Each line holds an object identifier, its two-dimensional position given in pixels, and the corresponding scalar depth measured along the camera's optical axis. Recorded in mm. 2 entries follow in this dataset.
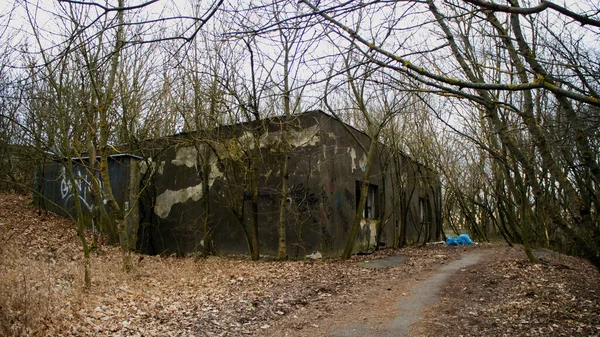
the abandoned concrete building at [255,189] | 12469
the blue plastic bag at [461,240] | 19219
